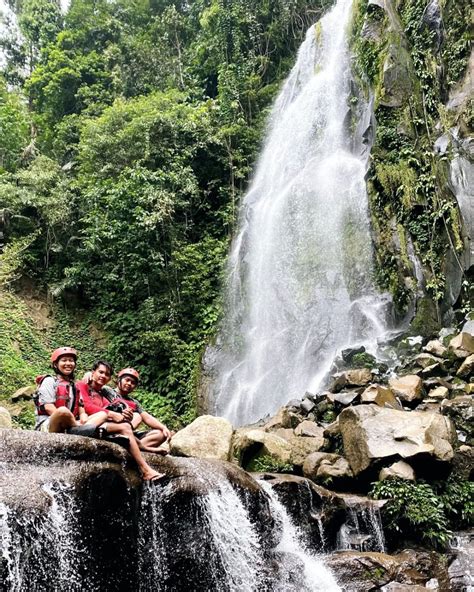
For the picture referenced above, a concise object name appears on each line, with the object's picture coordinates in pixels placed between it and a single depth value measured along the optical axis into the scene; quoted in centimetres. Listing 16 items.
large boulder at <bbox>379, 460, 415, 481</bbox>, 777
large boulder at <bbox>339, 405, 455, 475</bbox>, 796
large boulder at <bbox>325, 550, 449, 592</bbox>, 643
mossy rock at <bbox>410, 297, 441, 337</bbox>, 1245
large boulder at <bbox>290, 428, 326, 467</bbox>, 877
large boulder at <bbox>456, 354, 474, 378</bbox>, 1008
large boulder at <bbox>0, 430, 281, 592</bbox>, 445
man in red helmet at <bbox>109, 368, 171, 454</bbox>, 653
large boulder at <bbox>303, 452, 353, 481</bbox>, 821
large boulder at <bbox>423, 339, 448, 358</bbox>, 1083
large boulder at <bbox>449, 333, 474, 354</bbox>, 1054
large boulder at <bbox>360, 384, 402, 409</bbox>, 941
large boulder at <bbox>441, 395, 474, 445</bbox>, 881
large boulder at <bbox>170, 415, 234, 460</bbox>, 844
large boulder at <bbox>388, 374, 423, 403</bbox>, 981
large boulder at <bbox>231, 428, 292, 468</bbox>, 866
